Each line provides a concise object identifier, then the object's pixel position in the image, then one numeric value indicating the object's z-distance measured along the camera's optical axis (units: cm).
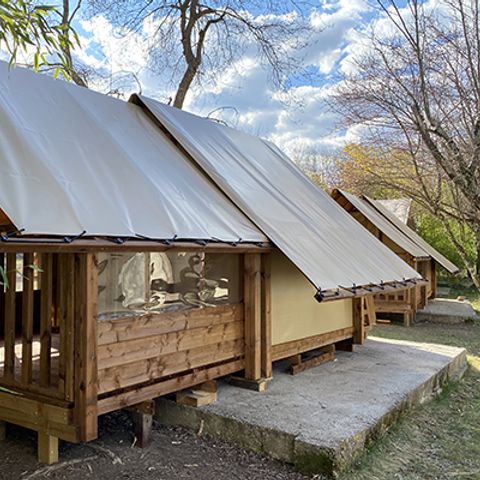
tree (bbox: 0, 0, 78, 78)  175
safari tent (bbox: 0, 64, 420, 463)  338
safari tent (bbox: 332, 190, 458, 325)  1173
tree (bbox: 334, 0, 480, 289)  892
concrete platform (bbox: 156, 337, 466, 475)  373
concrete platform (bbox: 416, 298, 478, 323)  1187
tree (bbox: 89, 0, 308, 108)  1329
